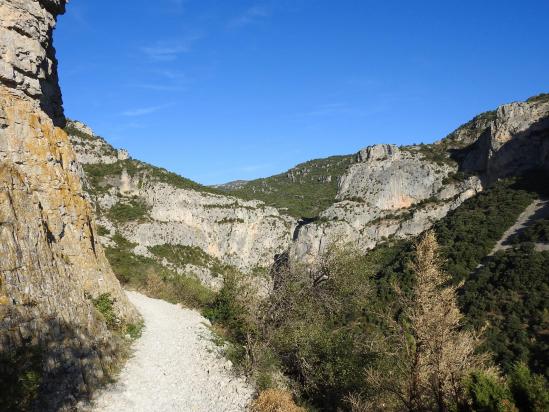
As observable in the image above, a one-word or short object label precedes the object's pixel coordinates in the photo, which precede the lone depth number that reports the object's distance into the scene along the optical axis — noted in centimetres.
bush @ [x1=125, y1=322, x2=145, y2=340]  1403
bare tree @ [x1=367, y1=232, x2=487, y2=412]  729
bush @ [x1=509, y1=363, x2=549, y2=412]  634
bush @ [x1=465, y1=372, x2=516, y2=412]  649
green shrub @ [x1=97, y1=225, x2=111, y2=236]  5304
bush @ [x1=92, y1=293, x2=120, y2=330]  1315
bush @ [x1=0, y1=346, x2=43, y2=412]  635
